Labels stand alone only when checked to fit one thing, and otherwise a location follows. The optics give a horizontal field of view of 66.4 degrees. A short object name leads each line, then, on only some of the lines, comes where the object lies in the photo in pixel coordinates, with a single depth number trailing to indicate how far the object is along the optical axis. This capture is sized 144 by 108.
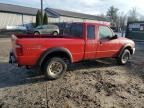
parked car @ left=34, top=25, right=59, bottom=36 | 13.98
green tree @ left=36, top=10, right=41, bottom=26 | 17.72
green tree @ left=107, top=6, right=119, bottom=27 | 46.67
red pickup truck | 3.26
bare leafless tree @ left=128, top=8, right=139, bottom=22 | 47.08
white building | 20.42
